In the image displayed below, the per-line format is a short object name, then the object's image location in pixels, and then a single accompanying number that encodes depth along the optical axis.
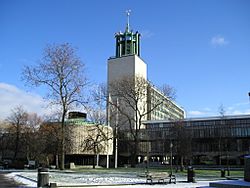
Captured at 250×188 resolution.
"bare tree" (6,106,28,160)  69.38
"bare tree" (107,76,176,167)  56.91
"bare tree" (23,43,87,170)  45.00
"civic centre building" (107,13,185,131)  123.12
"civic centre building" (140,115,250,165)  87.75
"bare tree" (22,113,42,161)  67.56
